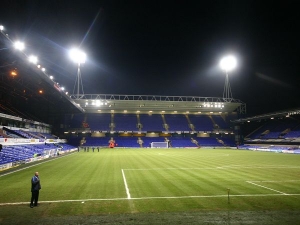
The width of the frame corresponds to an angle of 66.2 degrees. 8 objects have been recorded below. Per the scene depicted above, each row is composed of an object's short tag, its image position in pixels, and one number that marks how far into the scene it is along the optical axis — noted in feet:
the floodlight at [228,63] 199.17
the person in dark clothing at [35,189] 39.19
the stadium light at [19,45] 86.21
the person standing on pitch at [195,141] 274.20
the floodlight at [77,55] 169.37
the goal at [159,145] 266.36
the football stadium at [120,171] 36.19
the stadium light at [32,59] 100.96
